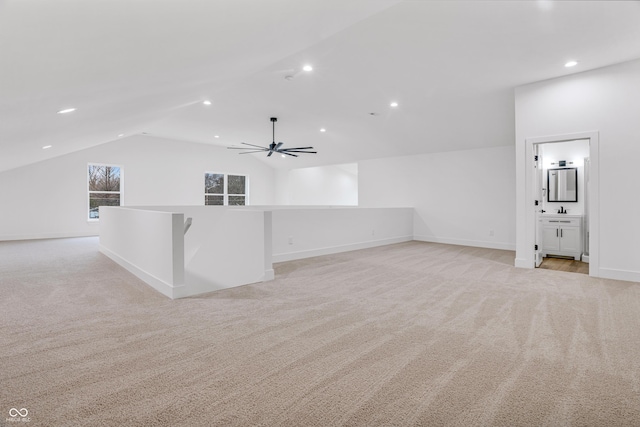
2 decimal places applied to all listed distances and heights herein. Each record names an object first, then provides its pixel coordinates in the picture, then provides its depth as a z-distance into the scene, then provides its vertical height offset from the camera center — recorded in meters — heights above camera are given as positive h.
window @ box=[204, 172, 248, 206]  11.43 +0.70
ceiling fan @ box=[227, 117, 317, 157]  7.36 +1.37
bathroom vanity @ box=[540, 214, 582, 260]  5.88 -0.57
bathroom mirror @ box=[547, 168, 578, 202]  6.24 +0.39
